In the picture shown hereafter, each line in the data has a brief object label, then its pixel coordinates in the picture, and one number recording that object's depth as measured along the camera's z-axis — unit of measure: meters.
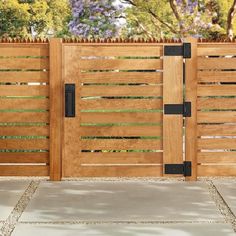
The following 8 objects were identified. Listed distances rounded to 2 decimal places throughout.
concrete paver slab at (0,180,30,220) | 7.17
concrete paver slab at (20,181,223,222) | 6.84
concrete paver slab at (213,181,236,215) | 7.47
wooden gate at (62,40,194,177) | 9.00
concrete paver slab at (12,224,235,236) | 6.12
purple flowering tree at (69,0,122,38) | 23.64
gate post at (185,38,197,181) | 9.01
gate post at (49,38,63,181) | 8.96
